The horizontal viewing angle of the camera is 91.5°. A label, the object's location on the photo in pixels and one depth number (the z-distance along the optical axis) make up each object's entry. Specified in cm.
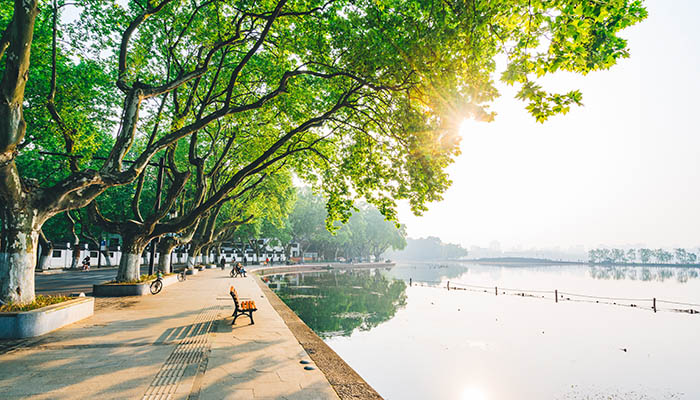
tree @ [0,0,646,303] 583
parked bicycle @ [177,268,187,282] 2280
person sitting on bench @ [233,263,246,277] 2791
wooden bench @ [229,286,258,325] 985
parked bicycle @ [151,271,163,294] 1574
